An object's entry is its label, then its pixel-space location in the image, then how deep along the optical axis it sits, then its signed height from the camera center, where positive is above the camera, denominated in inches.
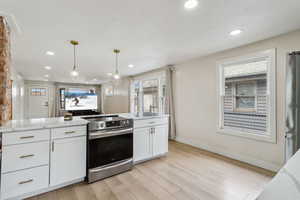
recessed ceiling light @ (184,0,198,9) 62.2 +45.7
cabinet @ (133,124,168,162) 105.6 -35.1
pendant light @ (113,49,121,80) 124.7 +45.8
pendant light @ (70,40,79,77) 105.6 +45.5
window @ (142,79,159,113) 208.2 +6.8
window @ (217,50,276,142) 98.7 +3.6
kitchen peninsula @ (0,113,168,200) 64.7 -29.8
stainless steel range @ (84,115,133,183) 83.0 -31.6
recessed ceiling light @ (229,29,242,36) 89.3 +45.9
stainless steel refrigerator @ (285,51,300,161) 73.3 -2.0
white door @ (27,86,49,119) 292.8 -5.6
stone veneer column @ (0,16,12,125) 71.6 +14.5
